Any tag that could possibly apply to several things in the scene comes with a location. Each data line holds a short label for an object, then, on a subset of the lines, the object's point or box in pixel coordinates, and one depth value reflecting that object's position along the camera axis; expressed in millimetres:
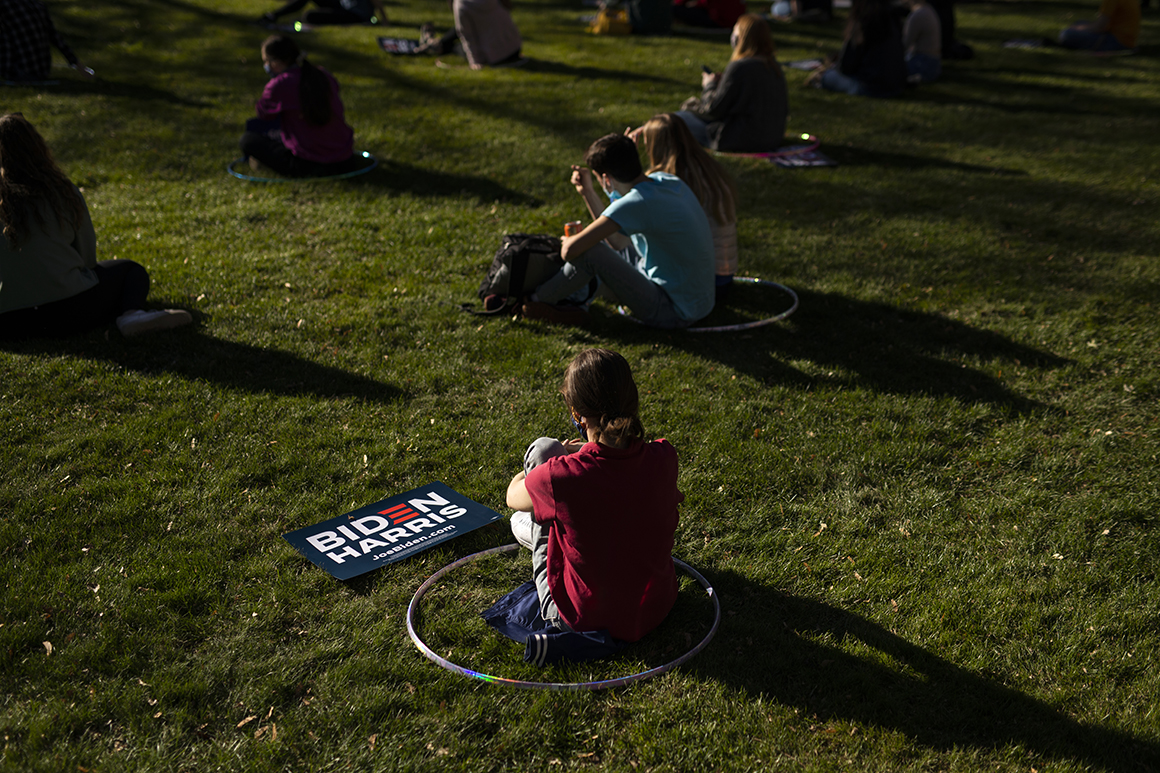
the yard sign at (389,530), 4383
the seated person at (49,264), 6074
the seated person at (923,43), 15086
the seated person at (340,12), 17828
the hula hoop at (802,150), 11250
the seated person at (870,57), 13492
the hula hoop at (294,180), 10070
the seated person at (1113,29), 18078
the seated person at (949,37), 16969
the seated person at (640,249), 6520
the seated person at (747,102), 10891
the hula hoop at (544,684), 3555
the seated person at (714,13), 18750
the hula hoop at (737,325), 6849
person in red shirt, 3484
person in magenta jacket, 9867
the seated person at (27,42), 12805
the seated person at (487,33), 14938
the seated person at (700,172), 7039
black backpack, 7047
